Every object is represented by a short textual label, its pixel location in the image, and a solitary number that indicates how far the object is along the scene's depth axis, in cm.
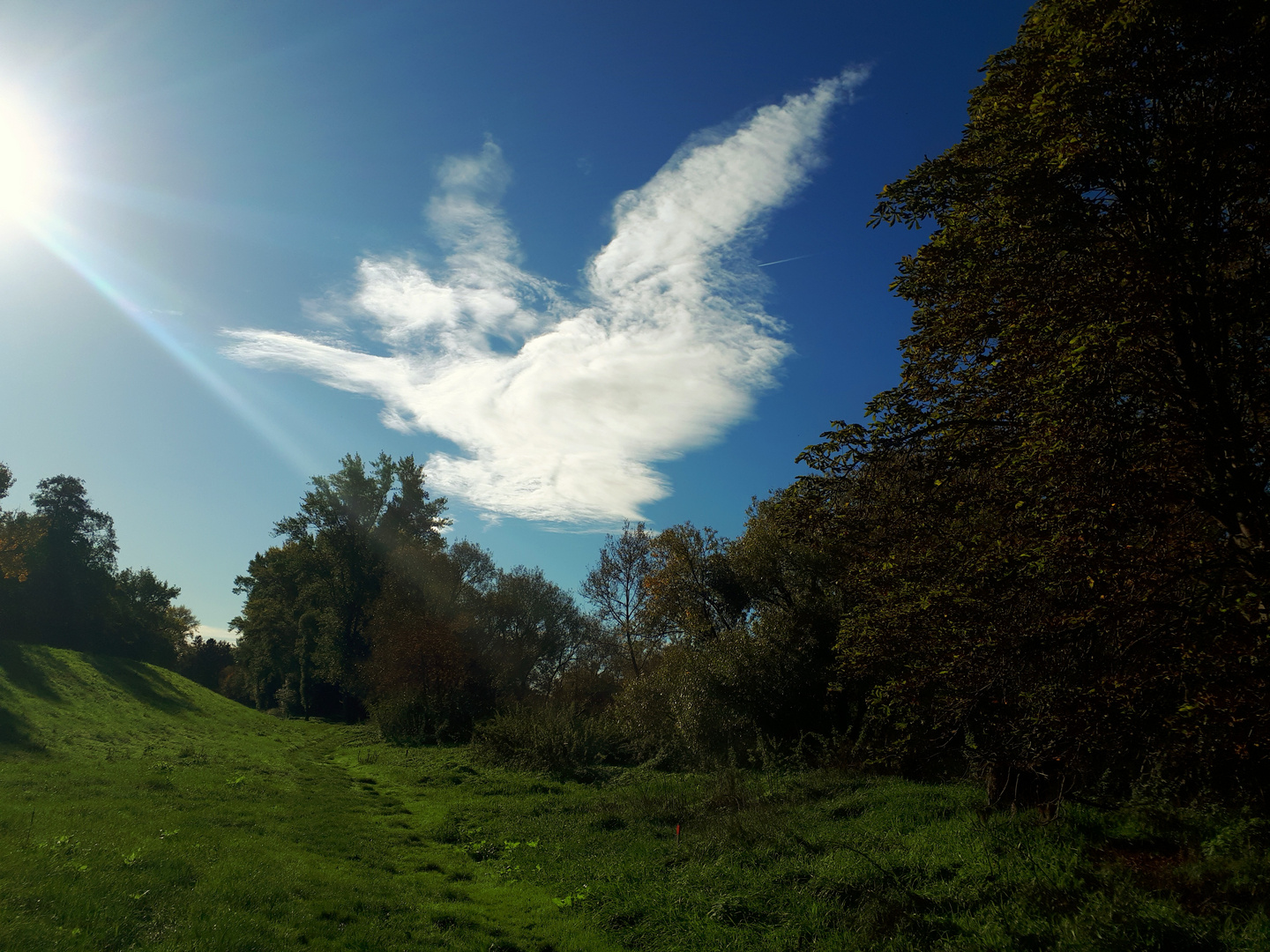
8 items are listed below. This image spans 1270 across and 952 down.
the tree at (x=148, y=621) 5053
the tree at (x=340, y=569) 4797
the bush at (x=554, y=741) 2200
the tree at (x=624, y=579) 4034
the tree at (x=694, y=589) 2702
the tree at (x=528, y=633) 4412
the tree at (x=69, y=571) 4059
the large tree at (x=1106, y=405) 616
